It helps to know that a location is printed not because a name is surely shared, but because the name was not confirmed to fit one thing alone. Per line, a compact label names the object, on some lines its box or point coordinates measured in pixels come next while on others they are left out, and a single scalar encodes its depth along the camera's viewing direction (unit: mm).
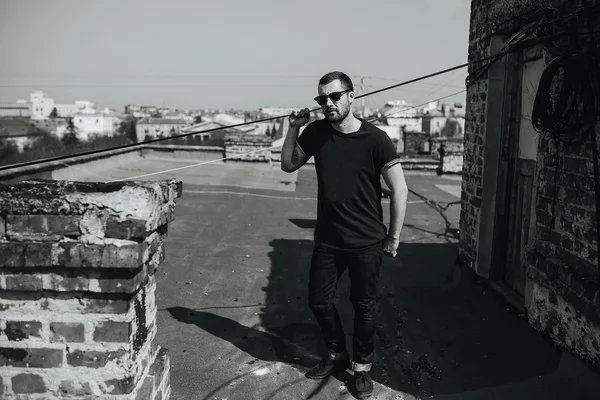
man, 3742
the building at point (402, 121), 81375
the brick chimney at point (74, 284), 2490
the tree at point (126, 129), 77888
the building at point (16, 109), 129300
